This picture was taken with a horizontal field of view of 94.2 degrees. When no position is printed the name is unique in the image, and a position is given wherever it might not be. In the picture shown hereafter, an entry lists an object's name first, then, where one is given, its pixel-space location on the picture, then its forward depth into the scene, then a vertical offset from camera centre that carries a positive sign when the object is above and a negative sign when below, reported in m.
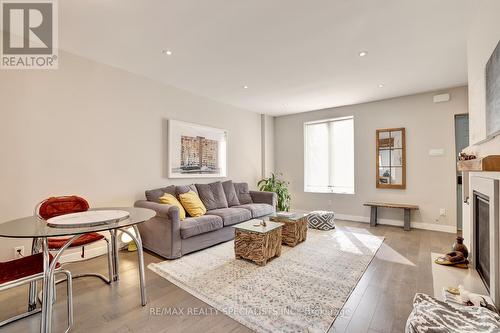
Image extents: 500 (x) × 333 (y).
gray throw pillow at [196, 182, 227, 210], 4.01 -0.49
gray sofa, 2.91 -0.75
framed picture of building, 3.96 +0.32
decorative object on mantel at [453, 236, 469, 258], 2.42 -0.86
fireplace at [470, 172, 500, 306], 1.52 -0.52
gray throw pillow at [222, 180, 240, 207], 4.49 -0.52
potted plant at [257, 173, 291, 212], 5.55 -0.52
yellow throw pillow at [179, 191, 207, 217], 3.47 -0.56
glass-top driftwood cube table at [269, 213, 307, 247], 3.35 -0.88
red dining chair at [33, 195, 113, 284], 2.12 -0.42
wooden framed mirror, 4.54 +0.17
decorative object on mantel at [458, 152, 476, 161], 2.16 +0.10
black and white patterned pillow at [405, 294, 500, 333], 1.26 -0.88
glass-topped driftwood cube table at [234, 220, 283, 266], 2.69 -0.90
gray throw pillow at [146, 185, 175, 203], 3.43 -0.38
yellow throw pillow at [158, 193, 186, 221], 3.27 -0.48
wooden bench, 4.24 -0.80
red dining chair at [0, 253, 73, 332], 1.41 -0.67
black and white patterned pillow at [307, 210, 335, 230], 4.30 -1.00
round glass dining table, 1.40 -0.40
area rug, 1.78 -1.14
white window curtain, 5.25 +0.27
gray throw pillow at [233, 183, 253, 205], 4.77 -0.55
